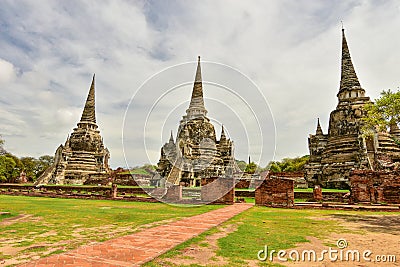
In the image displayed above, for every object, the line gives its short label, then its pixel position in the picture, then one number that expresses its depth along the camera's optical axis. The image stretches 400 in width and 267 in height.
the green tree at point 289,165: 57.17
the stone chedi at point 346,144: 29.29
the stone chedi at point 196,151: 33.92
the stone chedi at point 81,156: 42.34
